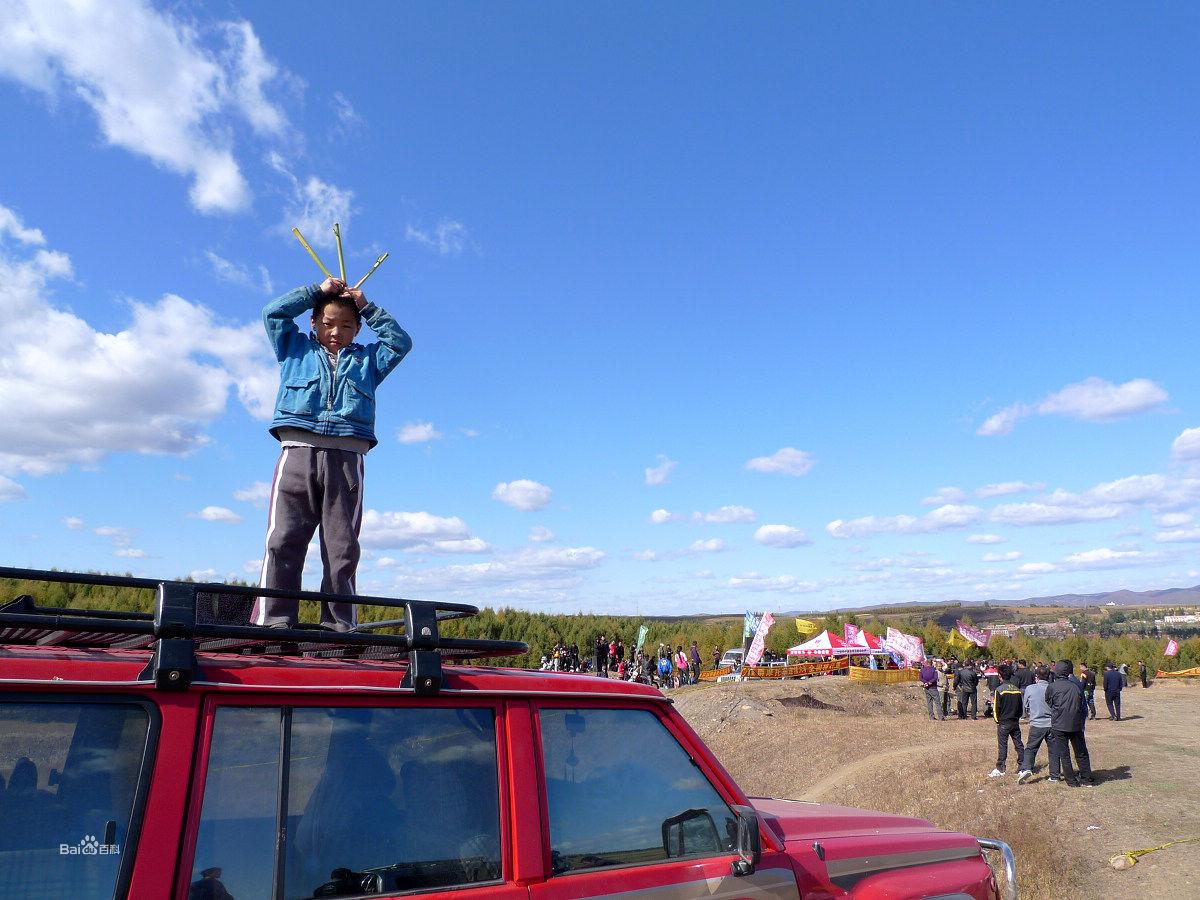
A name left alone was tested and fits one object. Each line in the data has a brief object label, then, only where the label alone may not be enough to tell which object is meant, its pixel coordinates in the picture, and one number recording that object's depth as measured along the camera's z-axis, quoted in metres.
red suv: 2.04
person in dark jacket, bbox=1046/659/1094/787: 11.90
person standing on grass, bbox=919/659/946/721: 22.16
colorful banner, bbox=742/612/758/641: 40.00
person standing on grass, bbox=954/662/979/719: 21.88
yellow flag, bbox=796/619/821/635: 51.78
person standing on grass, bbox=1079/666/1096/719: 20.79
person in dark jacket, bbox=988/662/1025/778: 13.18
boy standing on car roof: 4.55
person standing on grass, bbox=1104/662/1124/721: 21.38
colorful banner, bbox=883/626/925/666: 34.00
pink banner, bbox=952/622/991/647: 40.41
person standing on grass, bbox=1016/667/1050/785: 12.32
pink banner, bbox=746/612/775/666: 34.03
